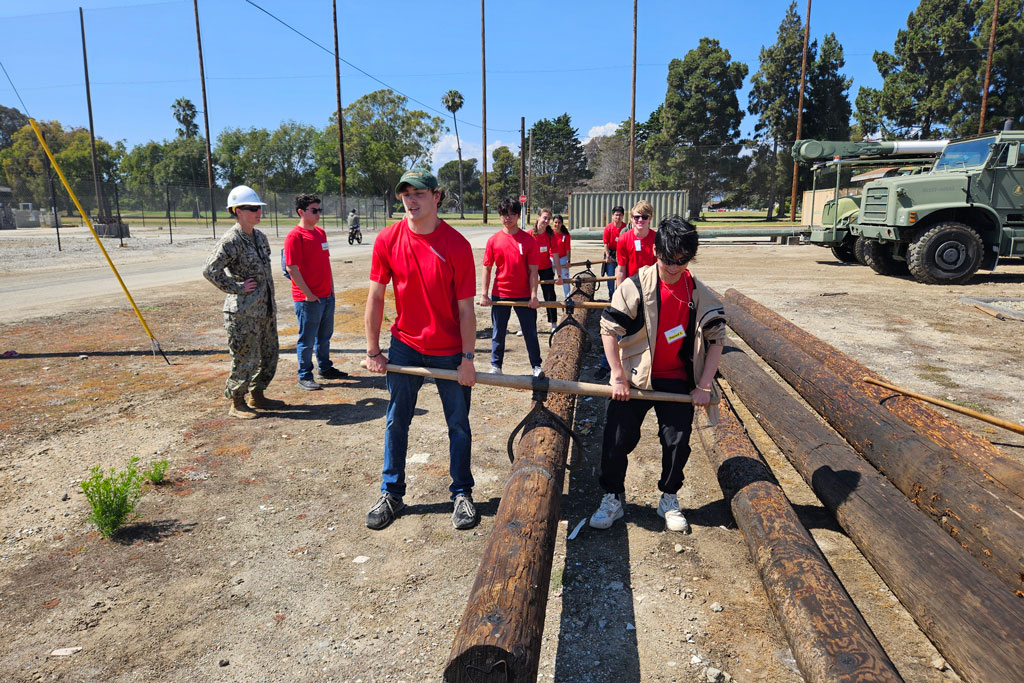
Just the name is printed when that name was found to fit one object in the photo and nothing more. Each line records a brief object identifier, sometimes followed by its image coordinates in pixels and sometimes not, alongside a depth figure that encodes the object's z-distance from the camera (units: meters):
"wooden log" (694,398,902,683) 2.14
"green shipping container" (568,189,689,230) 30.25
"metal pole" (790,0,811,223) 33.65
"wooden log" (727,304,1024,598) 2.80
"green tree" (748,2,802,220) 50.12
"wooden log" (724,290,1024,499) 3.33
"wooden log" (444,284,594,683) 2.05
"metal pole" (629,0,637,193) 35.44
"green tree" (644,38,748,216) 52.41
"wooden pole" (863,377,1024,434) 3.61
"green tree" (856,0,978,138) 45.81
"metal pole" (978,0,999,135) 31.52
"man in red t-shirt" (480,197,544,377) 6.48
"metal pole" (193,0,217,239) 36.16
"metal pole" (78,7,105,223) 34.97
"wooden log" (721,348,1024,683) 2.26
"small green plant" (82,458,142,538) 3.44
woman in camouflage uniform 4.97
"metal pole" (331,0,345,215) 34.59
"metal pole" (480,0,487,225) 40.28
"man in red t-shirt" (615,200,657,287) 6.31
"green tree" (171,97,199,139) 87.25
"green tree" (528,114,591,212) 70.81
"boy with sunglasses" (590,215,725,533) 3.21
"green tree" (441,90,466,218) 86.94
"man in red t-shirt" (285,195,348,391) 6.03
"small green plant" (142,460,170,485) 4.06
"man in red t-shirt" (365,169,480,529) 3.41
